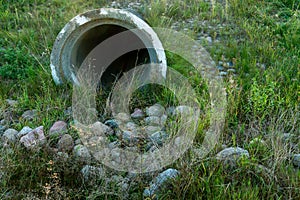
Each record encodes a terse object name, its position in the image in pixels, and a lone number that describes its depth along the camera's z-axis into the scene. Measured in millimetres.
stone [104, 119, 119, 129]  3425
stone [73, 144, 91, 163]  2928
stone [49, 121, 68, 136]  3273
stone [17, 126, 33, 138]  3256
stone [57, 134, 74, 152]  3115
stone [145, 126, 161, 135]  3260
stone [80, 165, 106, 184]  2708
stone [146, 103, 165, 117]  3512
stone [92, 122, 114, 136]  3264
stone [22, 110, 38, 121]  3545
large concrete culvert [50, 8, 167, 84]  3623
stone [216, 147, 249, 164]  2762
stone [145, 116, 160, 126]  3366
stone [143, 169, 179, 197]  2590
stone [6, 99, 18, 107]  3711
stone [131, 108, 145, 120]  3557
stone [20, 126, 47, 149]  2998
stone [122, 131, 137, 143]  3145
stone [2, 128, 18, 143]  3155
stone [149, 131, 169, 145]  3107
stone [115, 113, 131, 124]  3465
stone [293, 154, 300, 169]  2816
